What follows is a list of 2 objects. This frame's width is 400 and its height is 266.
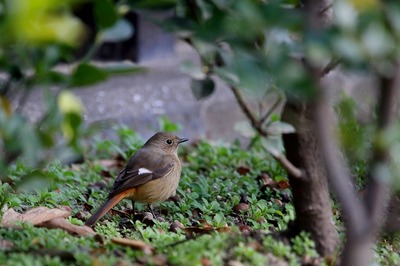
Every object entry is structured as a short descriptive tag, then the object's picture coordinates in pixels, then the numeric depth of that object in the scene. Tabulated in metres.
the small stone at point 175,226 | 9.94
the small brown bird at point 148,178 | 11.30
